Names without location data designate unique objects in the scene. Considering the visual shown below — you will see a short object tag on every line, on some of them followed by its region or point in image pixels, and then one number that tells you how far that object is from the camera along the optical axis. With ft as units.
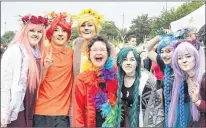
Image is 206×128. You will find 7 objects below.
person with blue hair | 12.44
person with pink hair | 12.26
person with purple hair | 11.84
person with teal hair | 12.26
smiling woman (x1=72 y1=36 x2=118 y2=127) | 12.23
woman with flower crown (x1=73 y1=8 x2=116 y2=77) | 13.46
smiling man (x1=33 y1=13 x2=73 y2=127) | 13.05
